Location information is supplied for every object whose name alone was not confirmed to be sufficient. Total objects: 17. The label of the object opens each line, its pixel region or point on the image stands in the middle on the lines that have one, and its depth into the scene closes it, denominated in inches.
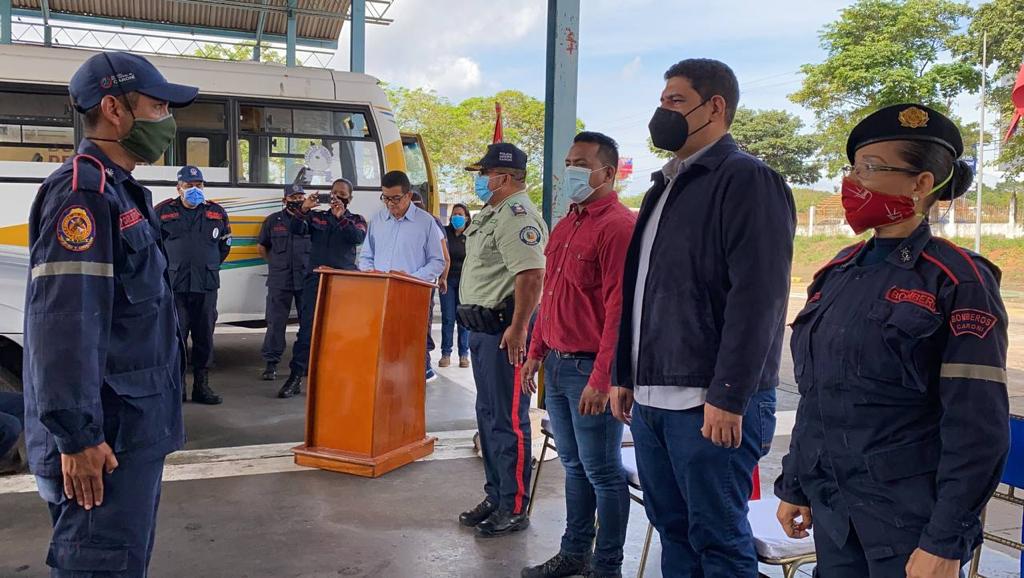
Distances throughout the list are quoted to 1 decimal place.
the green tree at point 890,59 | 1045.2
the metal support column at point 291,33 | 565.0
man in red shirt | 120.3
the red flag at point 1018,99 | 144.6
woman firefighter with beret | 62.2
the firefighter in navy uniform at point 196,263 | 258.2
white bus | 287.0
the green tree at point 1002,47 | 947.3
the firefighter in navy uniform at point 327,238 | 286.4
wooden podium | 184.2
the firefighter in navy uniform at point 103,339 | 75.5
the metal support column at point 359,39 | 501.4
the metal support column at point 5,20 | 500.4
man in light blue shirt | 236.1
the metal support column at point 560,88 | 209.2
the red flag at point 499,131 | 235.4
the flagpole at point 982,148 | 939.7
